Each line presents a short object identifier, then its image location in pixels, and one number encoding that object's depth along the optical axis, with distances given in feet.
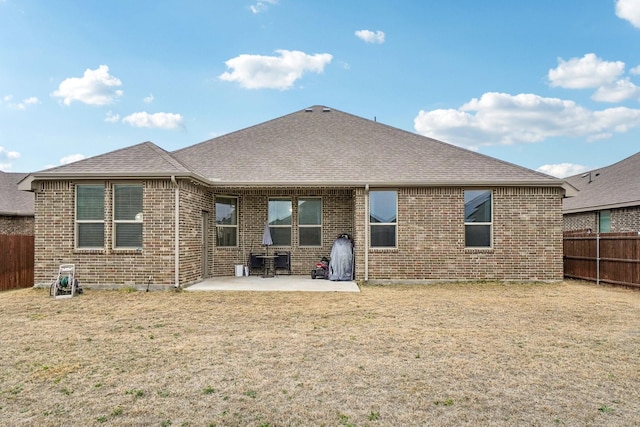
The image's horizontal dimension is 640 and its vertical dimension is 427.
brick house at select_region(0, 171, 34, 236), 59.82
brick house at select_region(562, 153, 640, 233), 52.01
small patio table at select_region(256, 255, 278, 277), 43.26
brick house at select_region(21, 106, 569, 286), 35.35
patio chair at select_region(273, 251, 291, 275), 44.24
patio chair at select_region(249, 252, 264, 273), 43.86
